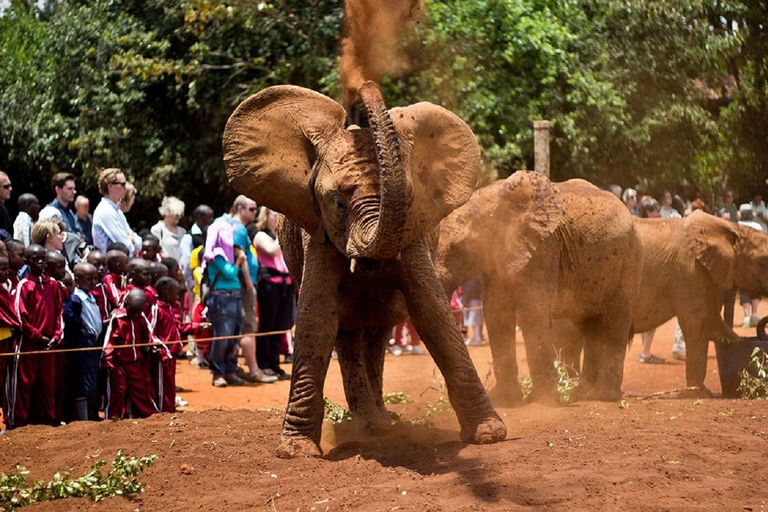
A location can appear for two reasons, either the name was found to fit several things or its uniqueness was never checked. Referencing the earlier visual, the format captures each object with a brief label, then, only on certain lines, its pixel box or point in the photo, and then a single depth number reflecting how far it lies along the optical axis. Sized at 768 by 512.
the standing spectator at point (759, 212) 21.12
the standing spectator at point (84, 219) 13.98
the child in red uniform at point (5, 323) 10.10
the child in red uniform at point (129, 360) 10.77
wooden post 13.10
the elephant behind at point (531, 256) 10.28
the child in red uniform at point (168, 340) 11.18
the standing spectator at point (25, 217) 13.03
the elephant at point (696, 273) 12.91
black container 12.38
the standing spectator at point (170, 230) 15.48
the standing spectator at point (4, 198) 12.59
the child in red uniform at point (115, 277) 11.23
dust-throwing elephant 8.05
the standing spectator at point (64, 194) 13.43
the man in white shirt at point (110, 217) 13.12
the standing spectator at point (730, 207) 23.66
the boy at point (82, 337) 10.67
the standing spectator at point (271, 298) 14.99
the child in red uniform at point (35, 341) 10.27
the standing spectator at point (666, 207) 20.19
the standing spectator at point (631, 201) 19.68
